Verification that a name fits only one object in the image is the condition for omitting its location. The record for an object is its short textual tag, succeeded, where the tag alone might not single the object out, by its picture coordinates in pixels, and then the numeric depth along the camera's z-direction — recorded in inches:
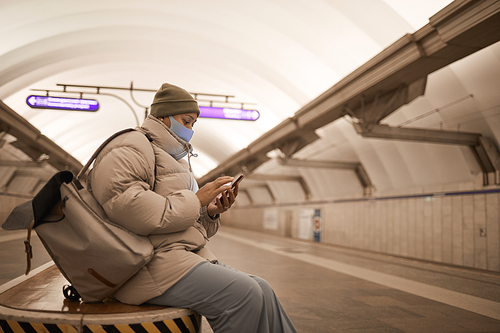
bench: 81.9
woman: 85.4
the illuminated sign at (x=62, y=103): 432.5
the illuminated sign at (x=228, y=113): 439.2
